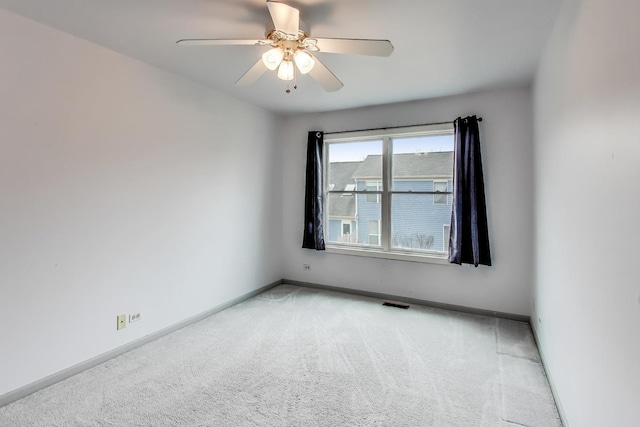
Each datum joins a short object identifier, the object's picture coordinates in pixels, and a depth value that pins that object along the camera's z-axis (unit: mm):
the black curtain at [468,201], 3507
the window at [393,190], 3918
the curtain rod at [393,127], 3757
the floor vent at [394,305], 3867
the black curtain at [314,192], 4445
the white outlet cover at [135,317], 2783
